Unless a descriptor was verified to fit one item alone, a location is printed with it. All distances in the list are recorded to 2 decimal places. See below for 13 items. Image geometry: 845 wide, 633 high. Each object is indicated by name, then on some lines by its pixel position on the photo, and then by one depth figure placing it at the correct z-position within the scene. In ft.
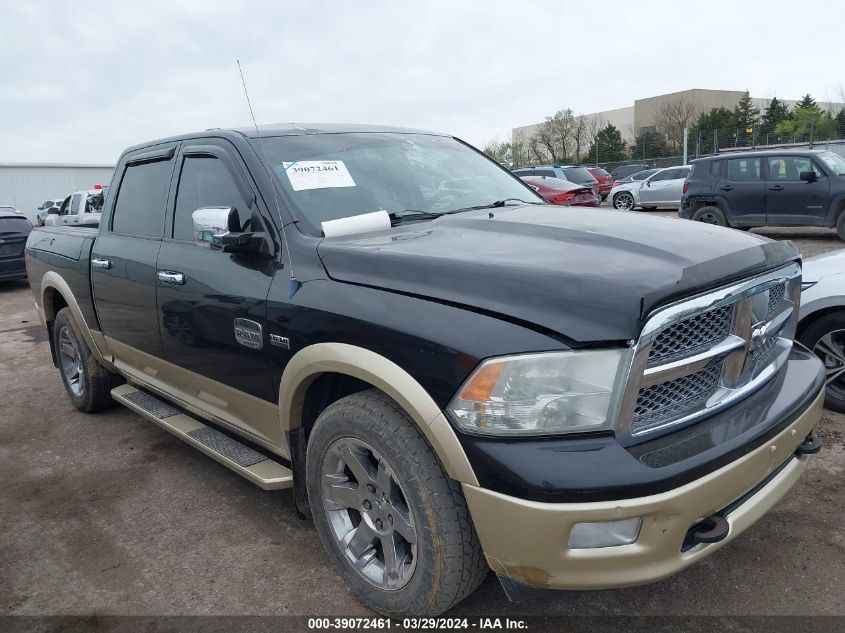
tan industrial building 219.20
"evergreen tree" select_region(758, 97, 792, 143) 176.04
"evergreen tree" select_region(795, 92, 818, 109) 200.75
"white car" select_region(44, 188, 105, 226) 51.88
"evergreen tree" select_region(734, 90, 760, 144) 175.45
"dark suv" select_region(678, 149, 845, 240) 37.17
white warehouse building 104.42
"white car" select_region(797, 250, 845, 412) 13.24
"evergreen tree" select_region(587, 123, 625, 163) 147.95
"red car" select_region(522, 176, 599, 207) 42.32
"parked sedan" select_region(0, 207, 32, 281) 39.60
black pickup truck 6.31
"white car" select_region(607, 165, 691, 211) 60.85
